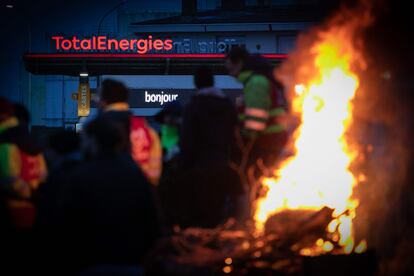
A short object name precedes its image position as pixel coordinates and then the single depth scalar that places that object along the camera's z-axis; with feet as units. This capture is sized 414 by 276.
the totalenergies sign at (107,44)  203.17
